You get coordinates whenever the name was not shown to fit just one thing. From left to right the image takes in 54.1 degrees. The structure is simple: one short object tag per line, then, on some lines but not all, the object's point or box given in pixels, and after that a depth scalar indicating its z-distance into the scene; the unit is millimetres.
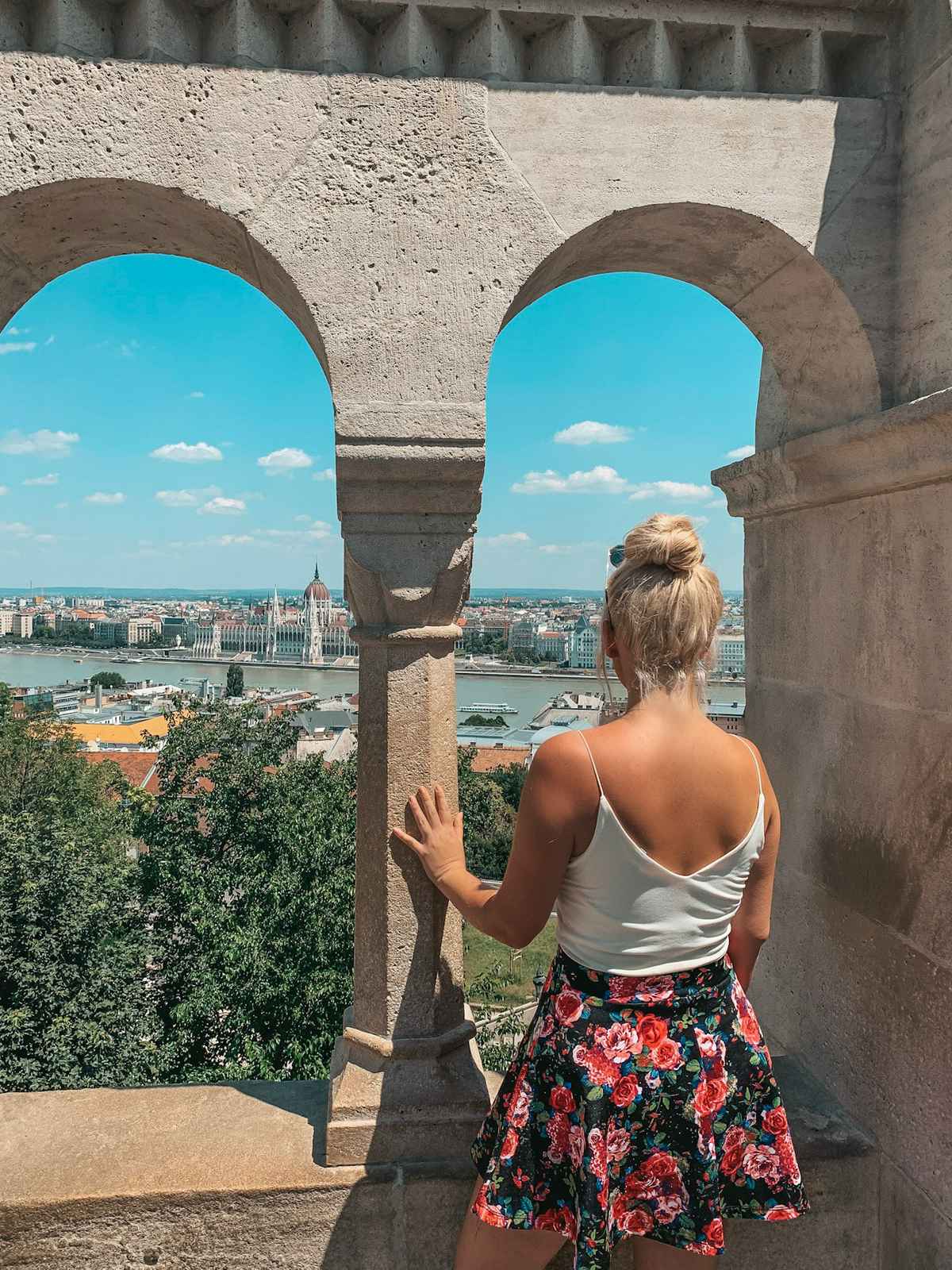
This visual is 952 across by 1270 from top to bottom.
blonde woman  1352
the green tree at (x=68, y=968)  9914
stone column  1943
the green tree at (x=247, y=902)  10719
